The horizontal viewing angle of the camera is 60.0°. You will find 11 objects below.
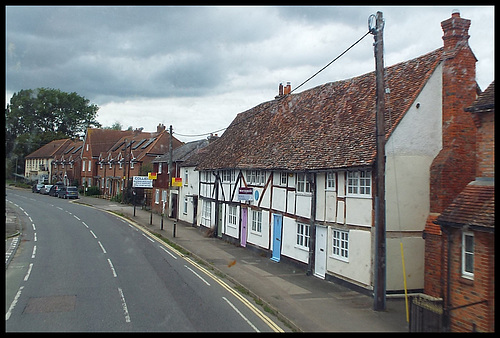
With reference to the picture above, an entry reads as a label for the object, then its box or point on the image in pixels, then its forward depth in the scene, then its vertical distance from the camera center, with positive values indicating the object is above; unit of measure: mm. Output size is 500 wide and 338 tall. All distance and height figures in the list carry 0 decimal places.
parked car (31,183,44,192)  63094 -1727
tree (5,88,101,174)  79875 +11428
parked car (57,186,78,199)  55250 -2074
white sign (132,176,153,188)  34969 -406
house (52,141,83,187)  68562 +1734
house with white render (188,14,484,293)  14219 +411
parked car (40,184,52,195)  60925 -1967
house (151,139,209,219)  33719 -785
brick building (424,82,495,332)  9492 -1450
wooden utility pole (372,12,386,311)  11828 -39
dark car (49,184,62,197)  58275 -1972
